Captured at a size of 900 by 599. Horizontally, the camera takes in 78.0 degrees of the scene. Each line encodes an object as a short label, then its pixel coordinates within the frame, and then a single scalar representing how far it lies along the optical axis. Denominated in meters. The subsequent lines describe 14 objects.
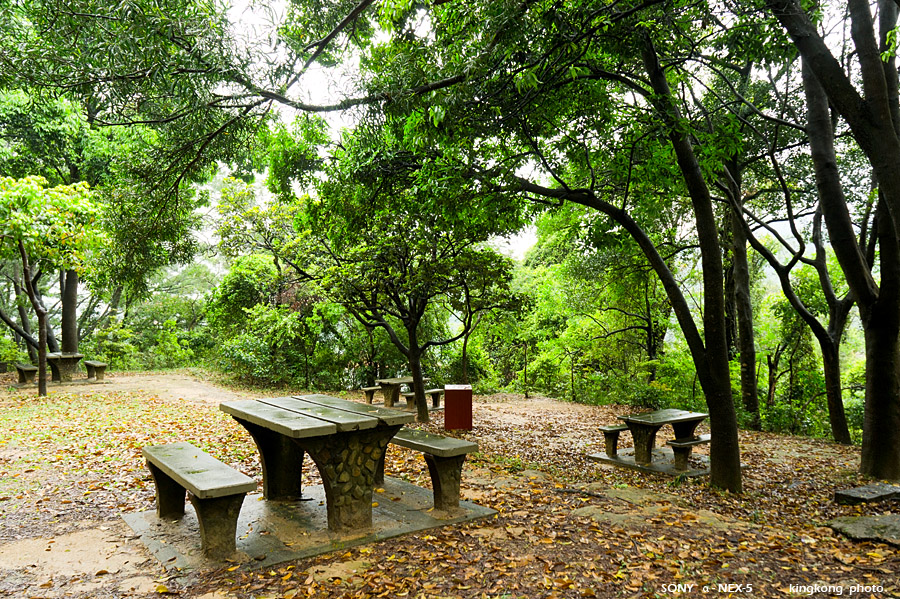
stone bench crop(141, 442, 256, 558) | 3.74
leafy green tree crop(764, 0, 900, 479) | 5.49
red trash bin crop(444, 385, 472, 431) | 9.65
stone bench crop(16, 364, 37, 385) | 13.70
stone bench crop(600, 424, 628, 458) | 7.75
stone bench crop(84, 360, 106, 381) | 14.38
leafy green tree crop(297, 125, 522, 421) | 7.99
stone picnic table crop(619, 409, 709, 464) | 7.22
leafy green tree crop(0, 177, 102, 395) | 10.55
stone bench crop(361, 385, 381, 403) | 11.79
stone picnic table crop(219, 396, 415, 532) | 4.18
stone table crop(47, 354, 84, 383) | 14.09
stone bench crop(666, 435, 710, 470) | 7.05
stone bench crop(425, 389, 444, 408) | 11.74
